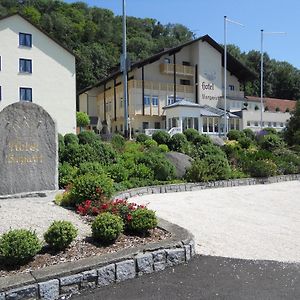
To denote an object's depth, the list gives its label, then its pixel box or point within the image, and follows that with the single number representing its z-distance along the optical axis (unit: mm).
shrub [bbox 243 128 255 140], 35894
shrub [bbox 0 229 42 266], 4695
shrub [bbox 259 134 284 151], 24672
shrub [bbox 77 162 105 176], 10906
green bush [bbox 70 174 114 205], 8195
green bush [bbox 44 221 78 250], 5250
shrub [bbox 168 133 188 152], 21047
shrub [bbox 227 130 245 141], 34250
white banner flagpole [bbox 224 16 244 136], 43650
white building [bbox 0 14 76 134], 36781
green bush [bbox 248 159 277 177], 15984
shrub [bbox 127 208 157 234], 6031
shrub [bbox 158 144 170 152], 19141
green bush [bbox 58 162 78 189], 11117
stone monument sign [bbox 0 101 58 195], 9430
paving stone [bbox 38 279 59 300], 4353
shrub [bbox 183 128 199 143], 23617
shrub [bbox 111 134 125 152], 19106
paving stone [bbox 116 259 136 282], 4945
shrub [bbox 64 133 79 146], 18914
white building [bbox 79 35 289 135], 50375
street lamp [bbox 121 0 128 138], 30700
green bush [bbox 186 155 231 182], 14031
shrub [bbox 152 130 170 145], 22541
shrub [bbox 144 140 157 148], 20906
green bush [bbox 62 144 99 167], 13102
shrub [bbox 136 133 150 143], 24234
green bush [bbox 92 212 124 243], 5602
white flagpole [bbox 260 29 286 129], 52606
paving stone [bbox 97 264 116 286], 4793
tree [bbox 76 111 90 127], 47531
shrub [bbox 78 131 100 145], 20411
